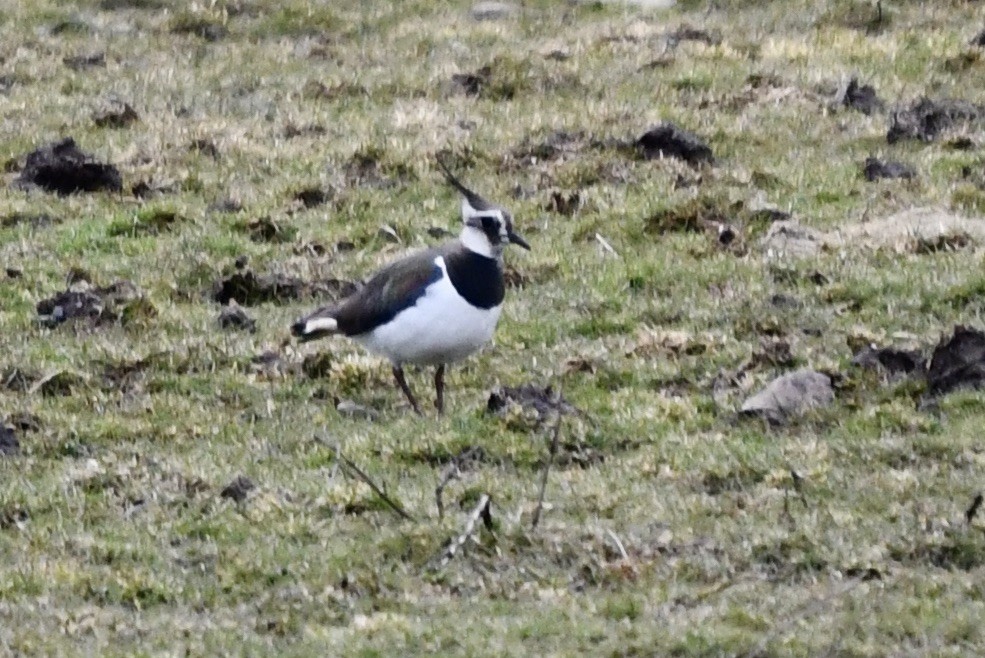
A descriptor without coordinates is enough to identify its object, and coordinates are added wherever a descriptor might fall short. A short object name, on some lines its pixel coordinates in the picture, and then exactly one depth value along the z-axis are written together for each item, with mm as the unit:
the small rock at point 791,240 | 28547
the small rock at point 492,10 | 50125
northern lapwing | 21344
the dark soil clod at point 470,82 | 40344
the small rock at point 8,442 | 20625
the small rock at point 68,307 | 26078
